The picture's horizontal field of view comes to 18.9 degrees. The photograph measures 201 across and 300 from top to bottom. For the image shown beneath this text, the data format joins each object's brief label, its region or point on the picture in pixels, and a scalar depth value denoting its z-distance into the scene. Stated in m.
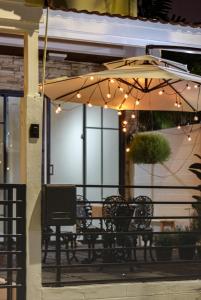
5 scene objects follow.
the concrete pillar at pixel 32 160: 6.96
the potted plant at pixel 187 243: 9.38
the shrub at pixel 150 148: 12.07
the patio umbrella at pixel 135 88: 7.75
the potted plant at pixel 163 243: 9.65
